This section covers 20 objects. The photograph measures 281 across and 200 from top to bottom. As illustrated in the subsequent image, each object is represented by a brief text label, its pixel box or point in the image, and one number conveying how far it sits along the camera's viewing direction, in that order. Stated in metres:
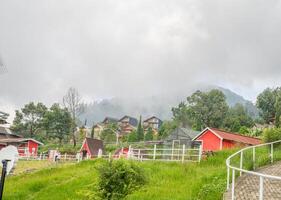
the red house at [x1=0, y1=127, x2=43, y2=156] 52.69
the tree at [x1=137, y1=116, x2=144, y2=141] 74.62
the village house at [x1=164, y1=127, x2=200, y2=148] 38.86
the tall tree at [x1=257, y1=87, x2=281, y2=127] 62.59
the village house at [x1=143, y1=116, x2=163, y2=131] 128.62
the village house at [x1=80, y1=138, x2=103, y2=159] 52.16
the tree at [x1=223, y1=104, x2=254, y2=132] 64.54
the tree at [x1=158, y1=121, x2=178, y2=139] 74.18
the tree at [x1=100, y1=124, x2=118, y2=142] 79.12
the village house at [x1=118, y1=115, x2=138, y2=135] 115.04
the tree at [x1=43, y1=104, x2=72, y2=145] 71.19
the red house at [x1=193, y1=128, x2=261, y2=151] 35.84
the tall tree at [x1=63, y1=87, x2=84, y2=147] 65.62
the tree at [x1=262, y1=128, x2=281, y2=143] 24.14
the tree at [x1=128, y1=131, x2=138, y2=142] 74.64
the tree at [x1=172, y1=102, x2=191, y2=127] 79.47
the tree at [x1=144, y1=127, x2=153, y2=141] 73.05
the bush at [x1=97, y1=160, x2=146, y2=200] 13.67
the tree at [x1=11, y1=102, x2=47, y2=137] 73.90
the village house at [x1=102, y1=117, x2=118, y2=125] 123.21
